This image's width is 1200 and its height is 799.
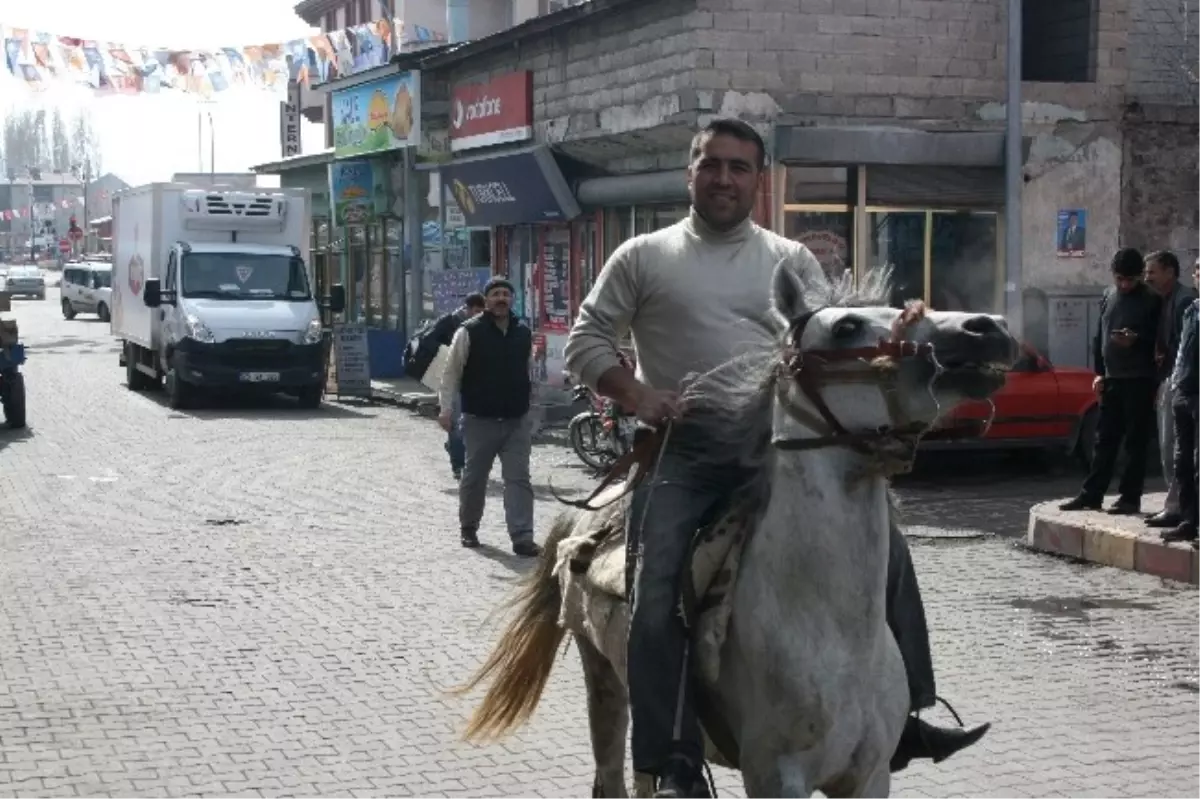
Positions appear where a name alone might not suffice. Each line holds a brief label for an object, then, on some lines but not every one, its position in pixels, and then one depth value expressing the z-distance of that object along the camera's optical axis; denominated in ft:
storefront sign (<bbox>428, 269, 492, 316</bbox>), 83.41
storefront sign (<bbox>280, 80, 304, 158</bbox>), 174.70
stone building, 65.21
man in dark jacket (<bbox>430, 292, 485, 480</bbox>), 53.31
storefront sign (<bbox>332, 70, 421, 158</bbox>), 99.45
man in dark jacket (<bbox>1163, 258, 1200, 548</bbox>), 38.45
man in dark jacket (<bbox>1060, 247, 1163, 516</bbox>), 42.52
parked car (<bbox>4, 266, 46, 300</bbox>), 267.18
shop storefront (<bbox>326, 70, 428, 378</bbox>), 101.71
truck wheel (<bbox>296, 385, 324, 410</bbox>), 86.89
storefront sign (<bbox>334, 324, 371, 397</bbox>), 89.76
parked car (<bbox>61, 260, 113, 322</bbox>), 196.54
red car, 55.98
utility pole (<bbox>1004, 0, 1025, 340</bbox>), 57.82
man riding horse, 15.23
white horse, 13.38
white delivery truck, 83.92
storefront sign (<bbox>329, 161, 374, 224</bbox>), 113.80
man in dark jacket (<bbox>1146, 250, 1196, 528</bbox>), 41.88
